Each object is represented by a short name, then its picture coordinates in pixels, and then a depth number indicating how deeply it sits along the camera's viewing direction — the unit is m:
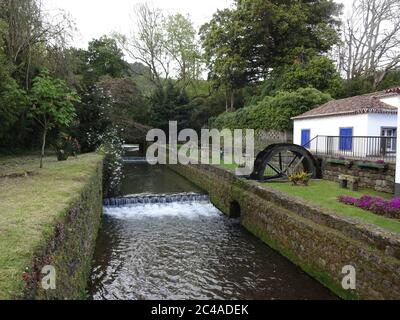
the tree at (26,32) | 15.79
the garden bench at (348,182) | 13.02
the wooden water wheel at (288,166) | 15.25
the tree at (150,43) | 44.19
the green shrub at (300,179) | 14.32
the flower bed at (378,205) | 8.86
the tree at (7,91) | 12.27
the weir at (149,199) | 16.61
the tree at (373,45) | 31.39
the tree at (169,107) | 39.25
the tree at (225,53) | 30.52
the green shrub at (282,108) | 24.03
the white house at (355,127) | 15.39
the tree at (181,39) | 44.00
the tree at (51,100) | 12.24
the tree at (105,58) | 42.31
